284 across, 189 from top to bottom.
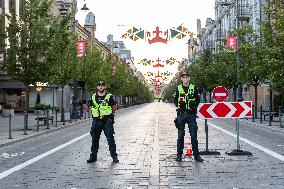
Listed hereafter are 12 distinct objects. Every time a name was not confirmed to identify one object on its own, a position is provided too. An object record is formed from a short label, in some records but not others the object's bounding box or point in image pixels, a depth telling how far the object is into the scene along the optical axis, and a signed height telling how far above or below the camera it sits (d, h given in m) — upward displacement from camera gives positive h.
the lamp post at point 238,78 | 36.74 +1.62
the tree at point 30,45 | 24.53 +2.69
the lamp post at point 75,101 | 36.50 -0.02
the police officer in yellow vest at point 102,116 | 11.41 -0.34
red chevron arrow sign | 13.00 -0.23
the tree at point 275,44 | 24.53 +2.89
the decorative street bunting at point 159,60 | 65.69 +5.33
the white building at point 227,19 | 59.58 +12.14
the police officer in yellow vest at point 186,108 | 11.45 -0.16
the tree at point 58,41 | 24.73 +2.96
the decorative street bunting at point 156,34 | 32.62 +4.35
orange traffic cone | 12.76 -1.29
